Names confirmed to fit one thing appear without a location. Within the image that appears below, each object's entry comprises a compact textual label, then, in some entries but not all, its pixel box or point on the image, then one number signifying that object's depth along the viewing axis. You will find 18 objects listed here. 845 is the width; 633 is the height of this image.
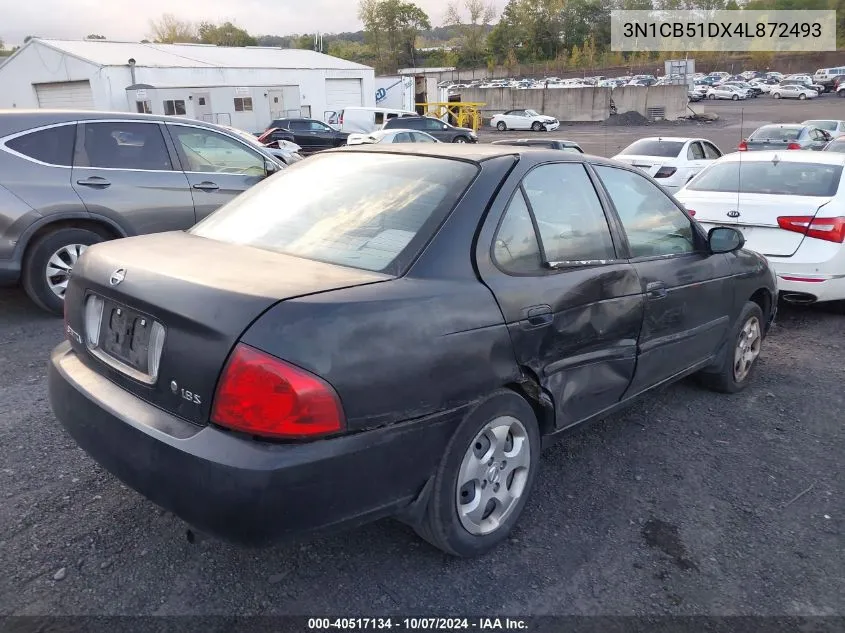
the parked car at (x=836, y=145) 14.32
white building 28.73
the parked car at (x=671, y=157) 13.97
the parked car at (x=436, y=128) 27.08
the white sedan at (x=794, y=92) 56.72
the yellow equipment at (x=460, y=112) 36.25
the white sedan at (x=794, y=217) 5.61
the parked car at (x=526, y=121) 42.00
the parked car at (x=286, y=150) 16.37
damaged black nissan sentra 2.05
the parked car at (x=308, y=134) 24.78
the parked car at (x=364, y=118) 29.17
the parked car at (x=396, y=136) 20.73
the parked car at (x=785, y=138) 17.41
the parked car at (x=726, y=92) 60.09
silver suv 5.29
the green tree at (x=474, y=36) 98.81
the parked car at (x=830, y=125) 21.66
